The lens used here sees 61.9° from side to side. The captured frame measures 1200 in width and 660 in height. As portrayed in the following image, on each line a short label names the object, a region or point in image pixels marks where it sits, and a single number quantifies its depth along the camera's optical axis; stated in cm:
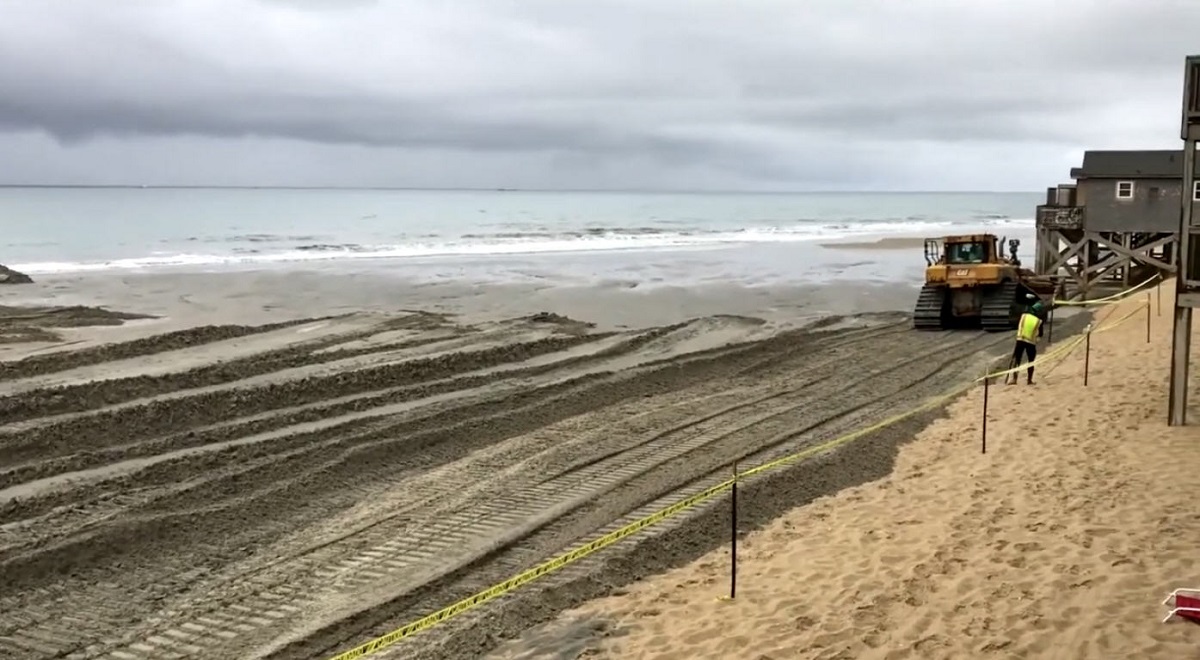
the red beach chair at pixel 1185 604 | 599
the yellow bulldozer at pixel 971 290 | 2175
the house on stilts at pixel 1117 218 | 3034
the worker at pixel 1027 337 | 1548
